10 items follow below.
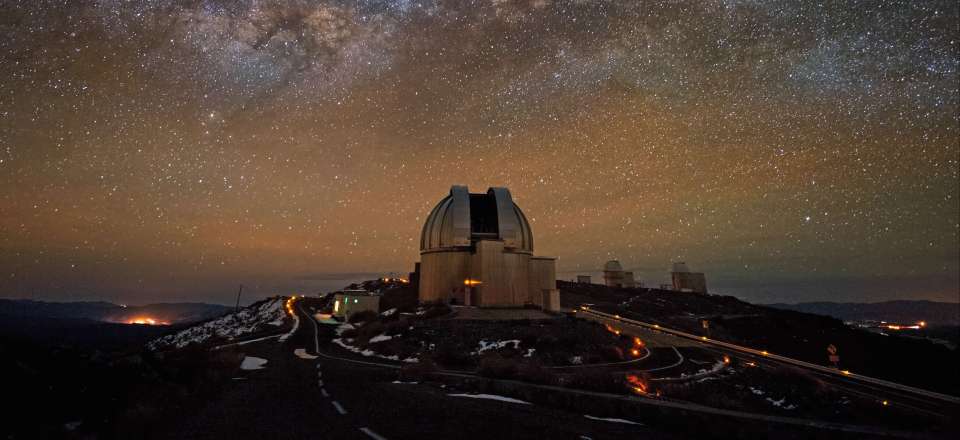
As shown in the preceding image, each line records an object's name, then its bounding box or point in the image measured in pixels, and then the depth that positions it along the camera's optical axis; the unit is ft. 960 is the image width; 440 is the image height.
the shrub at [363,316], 127.34
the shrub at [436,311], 101.04
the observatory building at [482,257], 111.86
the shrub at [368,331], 90.26
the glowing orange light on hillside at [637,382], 44.21
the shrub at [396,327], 88.94
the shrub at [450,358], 60.13
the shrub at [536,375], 38.96
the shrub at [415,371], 42.24
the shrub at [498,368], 41.99
